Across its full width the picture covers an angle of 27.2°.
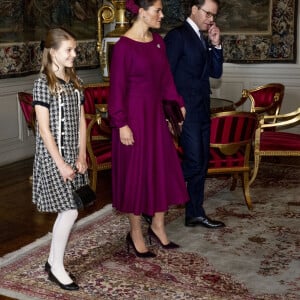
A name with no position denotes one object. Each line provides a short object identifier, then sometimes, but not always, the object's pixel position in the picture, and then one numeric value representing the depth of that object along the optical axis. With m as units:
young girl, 3.22
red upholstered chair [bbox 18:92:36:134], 5.66
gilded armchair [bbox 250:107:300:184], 5.28
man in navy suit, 4.07
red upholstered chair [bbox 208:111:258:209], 4.59
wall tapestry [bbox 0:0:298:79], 6.81
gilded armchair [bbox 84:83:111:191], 5.24
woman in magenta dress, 3.56
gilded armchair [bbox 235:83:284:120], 6.34
